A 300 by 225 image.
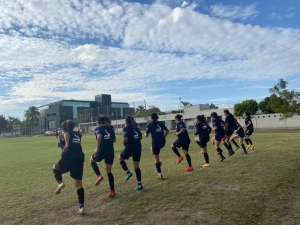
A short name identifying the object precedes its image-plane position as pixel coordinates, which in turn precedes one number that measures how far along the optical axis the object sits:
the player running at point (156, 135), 8.11
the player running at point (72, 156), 5.63
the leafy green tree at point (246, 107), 53.84
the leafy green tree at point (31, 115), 95.35
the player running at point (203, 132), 9.63
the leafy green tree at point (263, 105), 54.48
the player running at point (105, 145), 6.58
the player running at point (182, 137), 9.00
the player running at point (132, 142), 7.20
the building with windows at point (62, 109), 88.50
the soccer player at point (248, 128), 13.78
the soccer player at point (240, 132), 12.72
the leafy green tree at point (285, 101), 32.44
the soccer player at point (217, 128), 10.77
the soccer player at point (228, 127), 11.99
